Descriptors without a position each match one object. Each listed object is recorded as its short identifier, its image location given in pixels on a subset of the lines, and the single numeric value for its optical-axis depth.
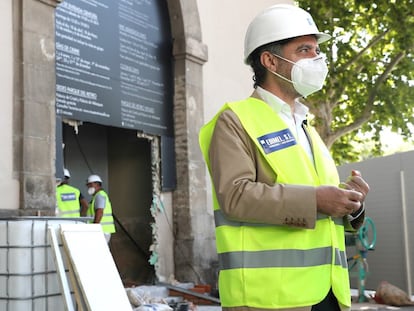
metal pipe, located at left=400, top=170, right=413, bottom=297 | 10.37
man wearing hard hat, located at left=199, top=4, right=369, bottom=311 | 2.12
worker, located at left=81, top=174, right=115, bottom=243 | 9.52
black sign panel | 7.74
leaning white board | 4.13
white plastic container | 4.05
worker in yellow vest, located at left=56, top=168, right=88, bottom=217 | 9.08
